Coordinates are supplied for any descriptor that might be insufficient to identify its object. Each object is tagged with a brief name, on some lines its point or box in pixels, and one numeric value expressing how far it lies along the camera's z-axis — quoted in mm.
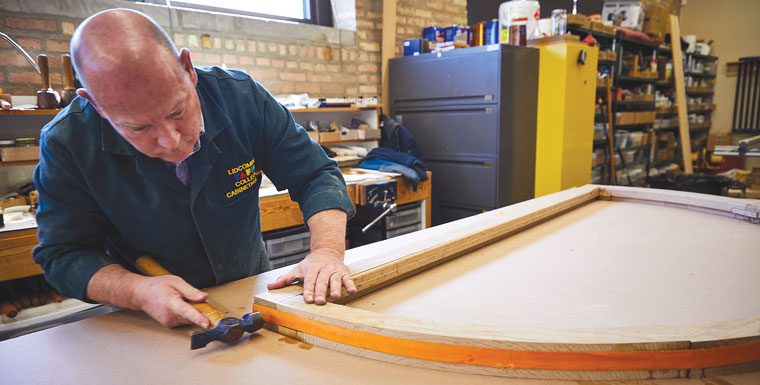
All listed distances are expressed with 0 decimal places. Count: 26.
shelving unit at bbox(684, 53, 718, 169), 8242
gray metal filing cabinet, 3613
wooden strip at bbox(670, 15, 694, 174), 6742
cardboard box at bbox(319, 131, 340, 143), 3389
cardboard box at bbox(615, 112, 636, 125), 5397
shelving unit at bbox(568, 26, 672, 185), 5148
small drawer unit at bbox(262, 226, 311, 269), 2756
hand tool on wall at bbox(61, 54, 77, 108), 2367
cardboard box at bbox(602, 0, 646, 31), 5867
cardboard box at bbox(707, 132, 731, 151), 8828
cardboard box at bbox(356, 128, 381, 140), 3676
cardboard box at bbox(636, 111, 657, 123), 5755
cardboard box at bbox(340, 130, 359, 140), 3569
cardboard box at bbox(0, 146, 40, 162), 2242
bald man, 893
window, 3332
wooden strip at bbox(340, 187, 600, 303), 1101
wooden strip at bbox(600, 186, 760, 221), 1714
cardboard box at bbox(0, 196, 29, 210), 2319
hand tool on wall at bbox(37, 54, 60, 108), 2314
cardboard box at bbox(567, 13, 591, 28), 4371
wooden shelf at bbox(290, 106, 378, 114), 3252
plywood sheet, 987
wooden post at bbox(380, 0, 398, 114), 4172
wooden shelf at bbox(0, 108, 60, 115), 2229
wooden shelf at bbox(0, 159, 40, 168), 2279
